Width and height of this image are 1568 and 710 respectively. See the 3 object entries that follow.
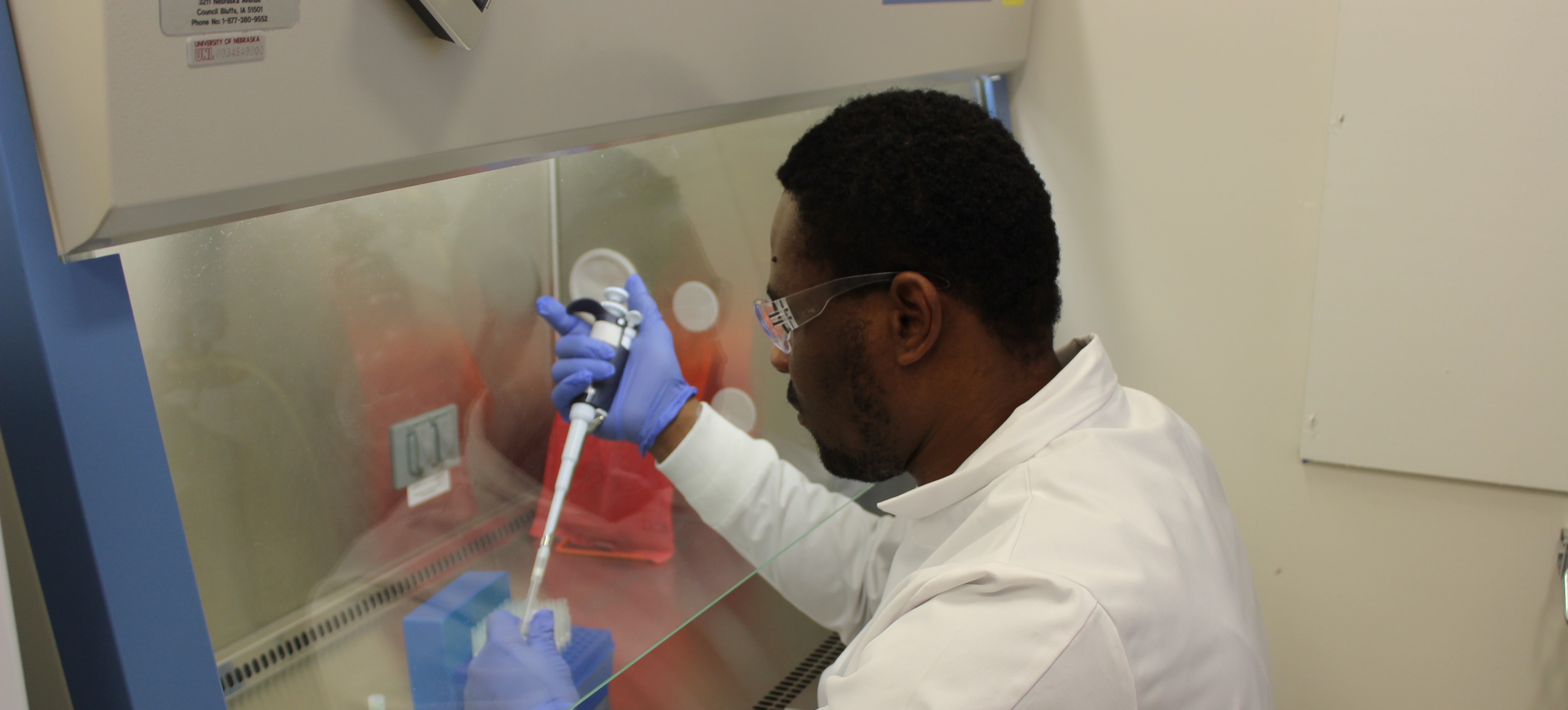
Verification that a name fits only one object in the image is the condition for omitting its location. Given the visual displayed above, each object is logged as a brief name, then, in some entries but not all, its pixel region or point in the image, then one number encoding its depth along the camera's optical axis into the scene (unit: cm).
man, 79
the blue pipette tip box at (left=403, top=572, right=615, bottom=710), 96
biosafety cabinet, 56
